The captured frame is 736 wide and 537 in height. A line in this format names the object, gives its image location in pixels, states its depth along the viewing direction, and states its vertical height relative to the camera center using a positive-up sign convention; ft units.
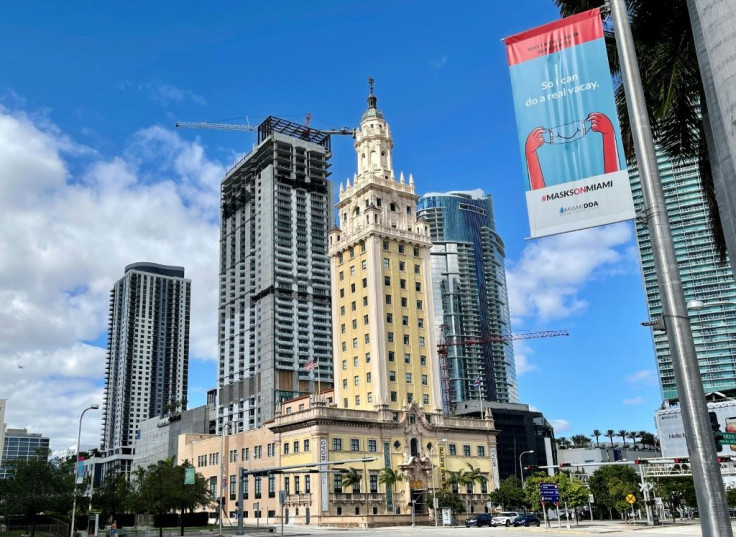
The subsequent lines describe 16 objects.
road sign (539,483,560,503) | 219.82 -4.29
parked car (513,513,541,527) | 243.60 -13.63
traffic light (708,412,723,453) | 45.16 +2.70
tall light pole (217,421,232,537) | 325.54 +7.69
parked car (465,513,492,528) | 253.24 -13.44
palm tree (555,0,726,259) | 62.49 +34.13
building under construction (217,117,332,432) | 627.46 +102.41
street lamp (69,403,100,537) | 206.99 +20.50
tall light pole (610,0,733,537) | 33.17 +7.31
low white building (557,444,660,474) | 637.71 +17.96
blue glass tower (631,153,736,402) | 457.68 +142.62
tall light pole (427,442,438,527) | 267.53 +3.63
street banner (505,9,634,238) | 41.96 +20.42
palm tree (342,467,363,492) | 270.26 +4.08
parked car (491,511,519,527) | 246.06 -12.99
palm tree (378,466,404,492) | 283.01 +3.48
